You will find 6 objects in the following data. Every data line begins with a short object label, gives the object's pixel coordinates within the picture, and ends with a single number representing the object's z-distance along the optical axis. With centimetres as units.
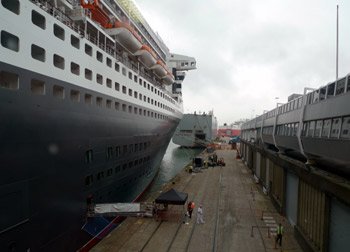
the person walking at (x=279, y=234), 1495
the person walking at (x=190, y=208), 1897
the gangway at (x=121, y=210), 1645
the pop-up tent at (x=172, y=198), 1797
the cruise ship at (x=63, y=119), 1088
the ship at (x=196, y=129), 9452
